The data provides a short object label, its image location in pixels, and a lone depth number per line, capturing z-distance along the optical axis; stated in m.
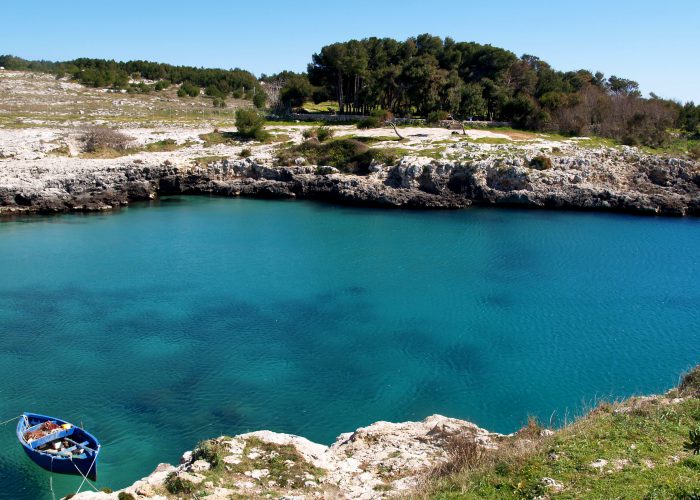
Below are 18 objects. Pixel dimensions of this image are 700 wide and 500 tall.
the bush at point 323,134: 71.56
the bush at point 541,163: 61.34
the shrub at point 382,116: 80.25
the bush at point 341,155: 64.99
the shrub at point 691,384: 16.95
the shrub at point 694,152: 64.94
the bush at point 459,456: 12.90
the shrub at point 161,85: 134.75
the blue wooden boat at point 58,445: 17.77
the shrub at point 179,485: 12.65
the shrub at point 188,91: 128.65
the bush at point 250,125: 74.94
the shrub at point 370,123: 79.12
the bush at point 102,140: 67.75
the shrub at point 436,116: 80.50
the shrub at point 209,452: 13.98
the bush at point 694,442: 8.42
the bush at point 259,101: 105.06
